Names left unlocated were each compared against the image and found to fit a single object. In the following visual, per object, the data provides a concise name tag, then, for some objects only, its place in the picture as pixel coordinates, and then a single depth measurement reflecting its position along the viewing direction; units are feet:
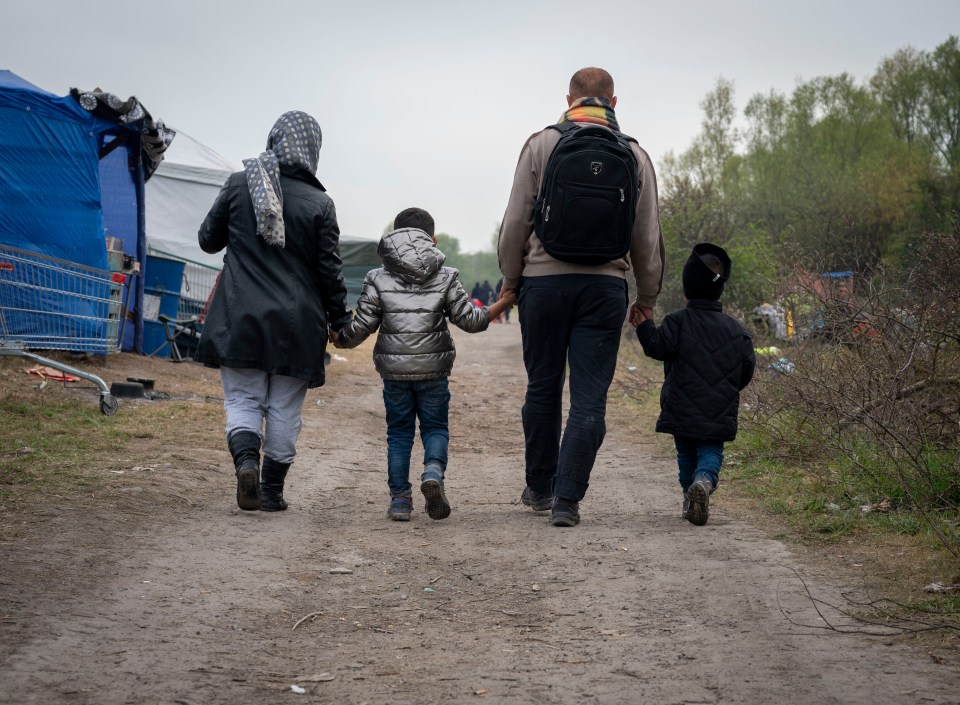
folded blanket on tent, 42.16
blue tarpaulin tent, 40.37
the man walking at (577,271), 17.88
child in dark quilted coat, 19.06
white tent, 68.95
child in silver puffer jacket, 19.56
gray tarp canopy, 117.70
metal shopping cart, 34.09
